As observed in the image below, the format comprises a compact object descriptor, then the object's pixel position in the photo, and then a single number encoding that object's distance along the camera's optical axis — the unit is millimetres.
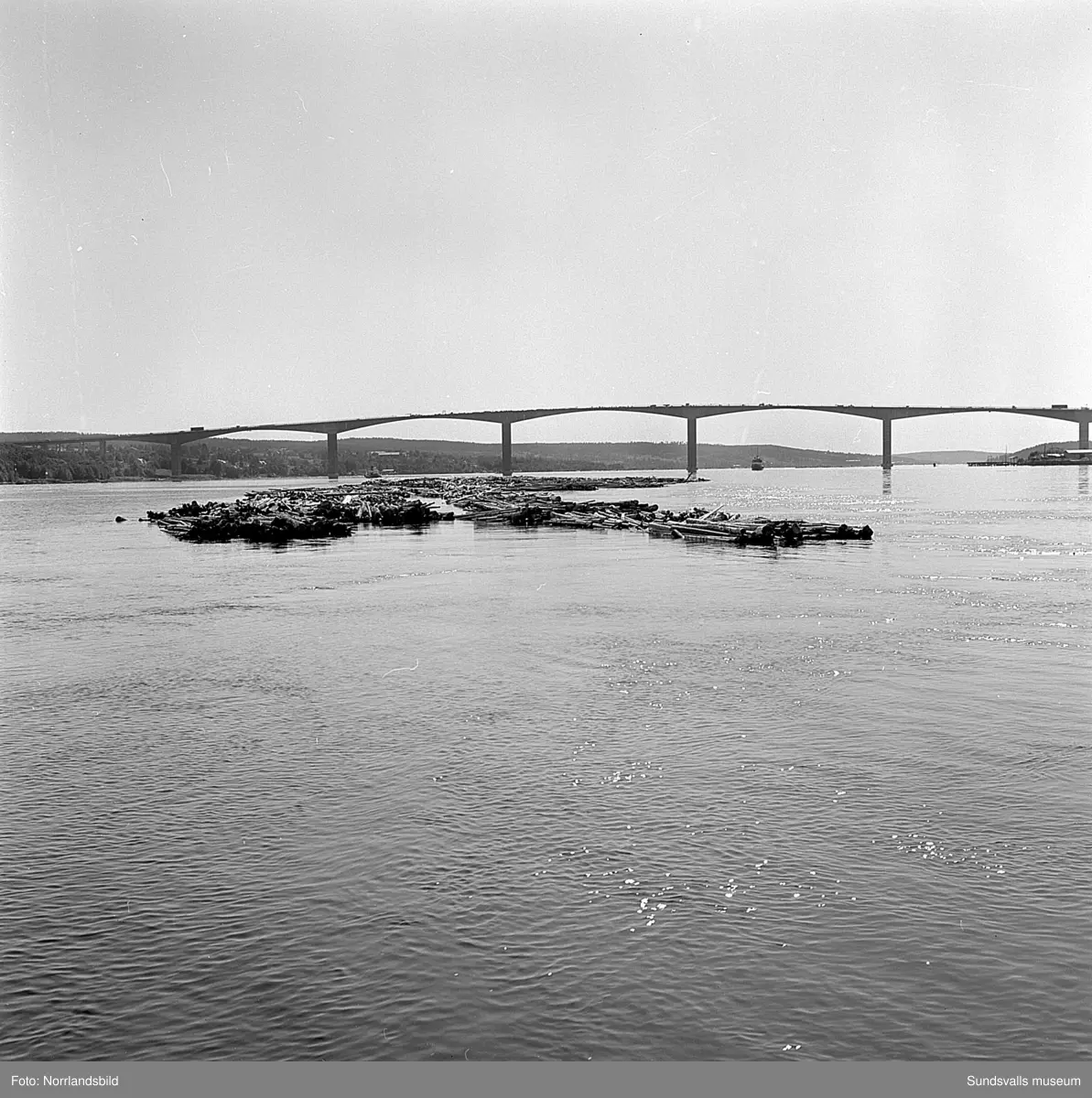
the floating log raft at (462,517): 44312
